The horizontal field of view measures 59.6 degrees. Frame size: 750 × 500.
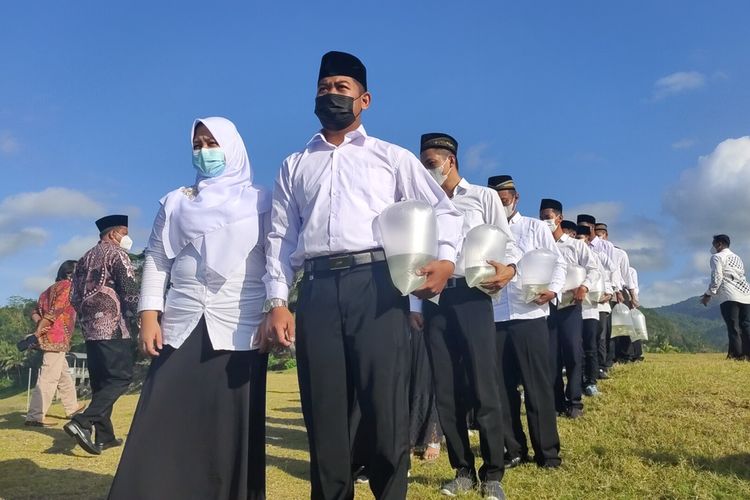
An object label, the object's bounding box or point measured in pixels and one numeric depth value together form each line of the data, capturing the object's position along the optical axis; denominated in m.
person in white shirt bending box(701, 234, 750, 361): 11.18
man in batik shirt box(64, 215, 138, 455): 6.29
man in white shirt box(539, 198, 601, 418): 6.85
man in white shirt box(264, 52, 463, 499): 2.81
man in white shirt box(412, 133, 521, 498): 4.22
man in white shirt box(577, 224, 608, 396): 8.57
